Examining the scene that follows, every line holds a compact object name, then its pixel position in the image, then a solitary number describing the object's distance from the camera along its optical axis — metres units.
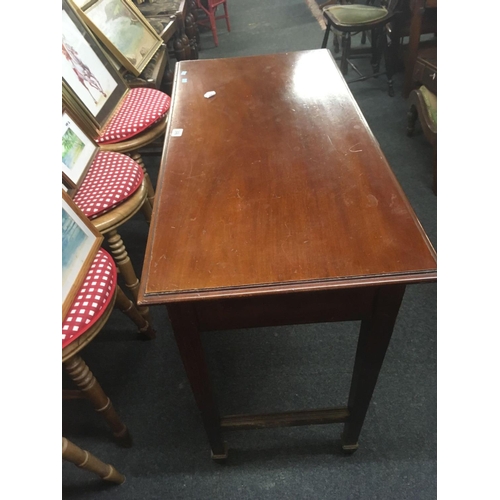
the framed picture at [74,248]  0.90
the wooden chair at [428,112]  1.89
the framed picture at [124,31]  1.72
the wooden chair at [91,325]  0.87
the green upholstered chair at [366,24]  2.50
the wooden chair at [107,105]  1.43
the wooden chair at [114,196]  1.17
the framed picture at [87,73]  1.42
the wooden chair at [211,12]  3.94
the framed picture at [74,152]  1.19
